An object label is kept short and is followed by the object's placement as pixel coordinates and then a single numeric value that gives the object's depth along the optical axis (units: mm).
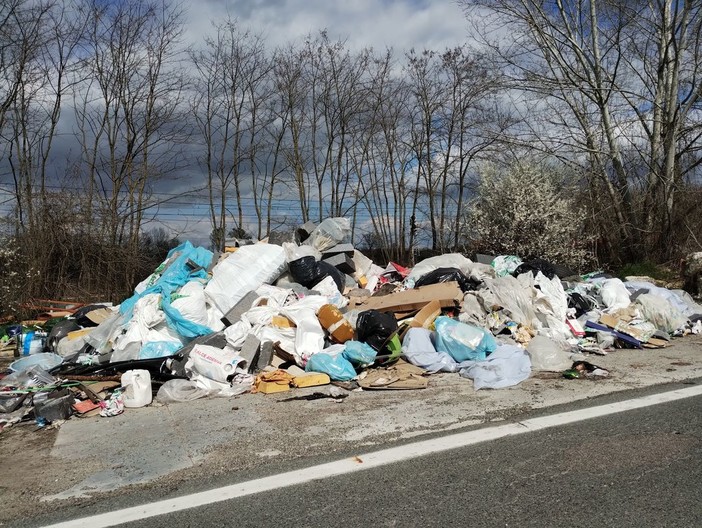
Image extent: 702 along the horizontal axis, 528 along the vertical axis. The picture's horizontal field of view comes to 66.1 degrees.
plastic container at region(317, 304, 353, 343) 6215
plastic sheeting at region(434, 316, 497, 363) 5895
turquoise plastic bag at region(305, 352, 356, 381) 5473
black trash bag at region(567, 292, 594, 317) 7609
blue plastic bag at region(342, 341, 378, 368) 5699
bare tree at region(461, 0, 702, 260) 11562
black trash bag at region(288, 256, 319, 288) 7988
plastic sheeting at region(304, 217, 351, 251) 9359
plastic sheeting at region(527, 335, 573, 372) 5660
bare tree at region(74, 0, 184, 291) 10641
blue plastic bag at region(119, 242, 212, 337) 6531
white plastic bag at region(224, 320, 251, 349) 6059
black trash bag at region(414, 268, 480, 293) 8008
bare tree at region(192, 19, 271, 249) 12727
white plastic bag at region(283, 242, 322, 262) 8406
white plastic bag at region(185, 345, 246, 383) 5363
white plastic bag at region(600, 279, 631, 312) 7672
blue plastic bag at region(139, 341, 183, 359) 6012
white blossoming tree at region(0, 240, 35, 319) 8688
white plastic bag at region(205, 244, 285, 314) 7109
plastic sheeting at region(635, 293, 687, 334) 7328
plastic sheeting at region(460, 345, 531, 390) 5141
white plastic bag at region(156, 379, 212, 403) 5039
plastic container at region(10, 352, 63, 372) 6158
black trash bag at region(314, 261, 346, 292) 8070
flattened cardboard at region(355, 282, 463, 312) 7027
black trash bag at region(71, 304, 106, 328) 7887
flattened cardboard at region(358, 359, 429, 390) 5188
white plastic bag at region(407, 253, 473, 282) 8867
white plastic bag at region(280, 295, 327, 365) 5965
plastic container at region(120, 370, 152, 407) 4912
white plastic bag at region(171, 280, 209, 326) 6594
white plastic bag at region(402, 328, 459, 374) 5750
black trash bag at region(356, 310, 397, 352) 6055
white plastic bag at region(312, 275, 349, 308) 7480
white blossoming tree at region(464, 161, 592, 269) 11398
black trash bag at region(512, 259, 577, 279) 8453
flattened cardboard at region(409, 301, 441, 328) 6522
